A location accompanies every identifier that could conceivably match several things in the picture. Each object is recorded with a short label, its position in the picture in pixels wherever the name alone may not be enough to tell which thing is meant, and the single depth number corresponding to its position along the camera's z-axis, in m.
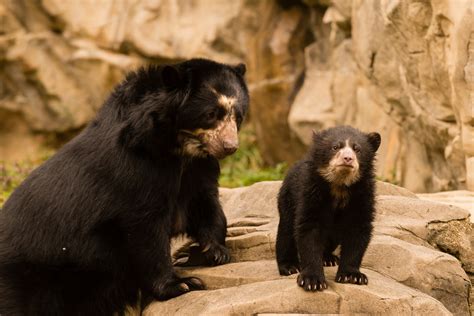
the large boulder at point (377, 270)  8.98
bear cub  9.35
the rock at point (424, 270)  10.01
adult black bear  10.16
